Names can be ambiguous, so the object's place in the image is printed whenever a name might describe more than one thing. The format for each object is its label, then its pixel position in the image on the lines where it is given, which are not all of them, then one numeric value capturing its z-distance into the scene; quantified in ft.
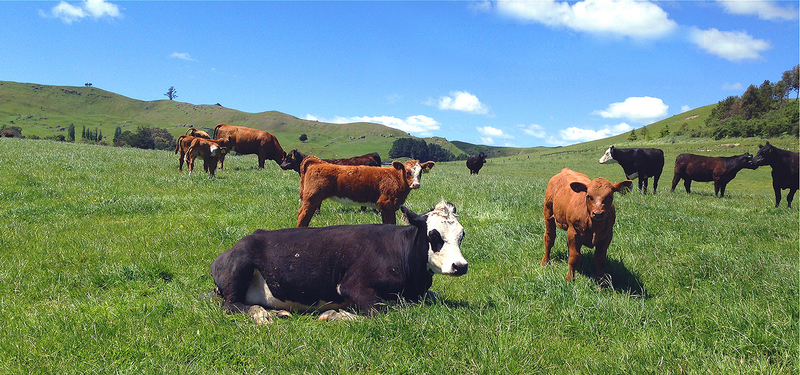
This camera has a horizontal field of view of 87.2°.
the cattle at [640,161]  71.72
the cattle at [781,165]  57.06
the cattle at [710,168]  67.77
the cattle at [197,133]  79.10
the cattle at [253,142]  75.00
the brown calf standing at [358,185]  29.25
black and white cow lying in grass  15.83
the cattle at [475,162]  121.60
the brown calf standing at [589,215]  19.99
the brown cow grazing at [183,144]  63.67
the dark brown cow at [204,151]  57.72
